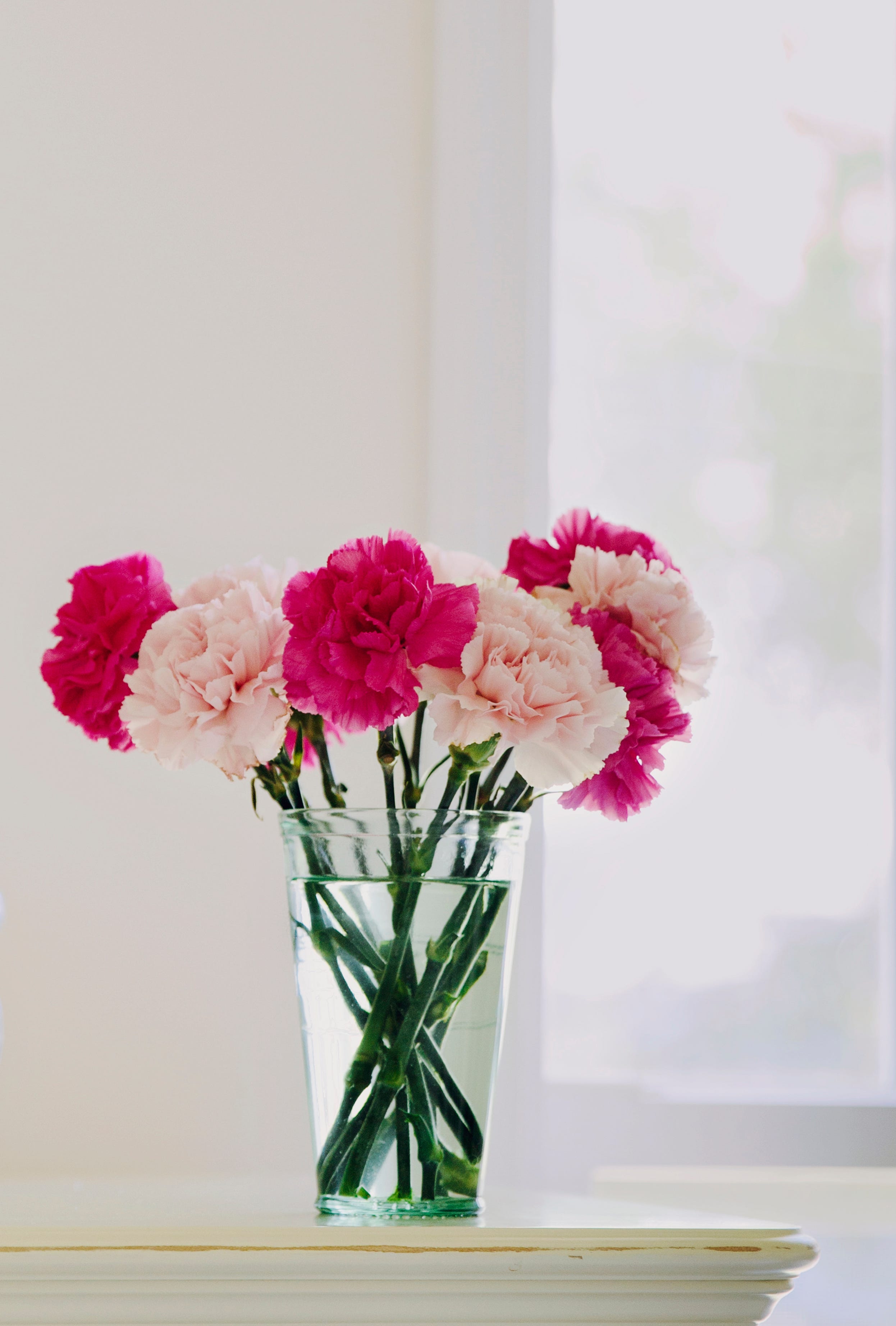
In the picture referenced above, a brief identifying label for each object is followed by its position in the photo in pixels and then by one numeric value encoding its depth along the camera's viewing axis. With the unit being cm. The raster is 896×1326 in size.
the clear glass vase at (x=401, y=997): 118
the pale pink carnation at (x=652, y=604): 119
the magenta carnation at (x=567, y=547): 122
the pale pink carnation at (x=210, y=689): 116
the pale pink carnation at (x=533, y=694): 114
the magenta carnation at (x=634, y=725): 118
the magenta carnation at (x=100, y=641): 119
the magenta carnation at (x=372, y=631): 114
